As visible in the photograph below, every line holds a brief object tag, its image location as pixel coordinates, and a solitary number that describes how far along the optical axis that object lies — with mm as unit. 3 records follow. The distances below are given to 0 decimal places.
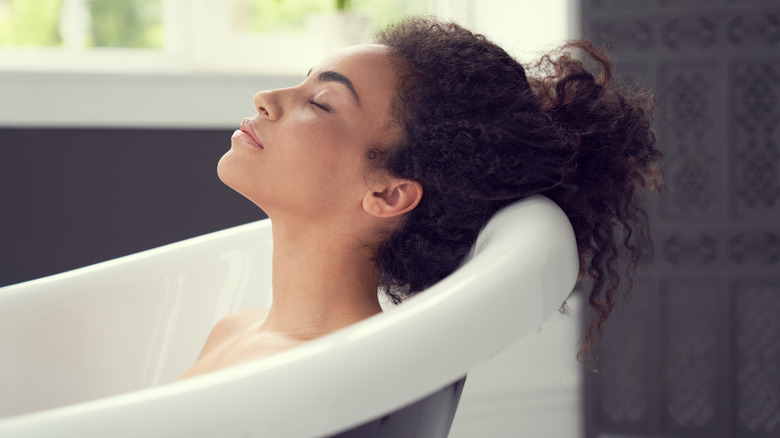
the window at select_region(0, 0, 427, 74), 2100
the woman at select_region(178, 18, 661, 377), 1005
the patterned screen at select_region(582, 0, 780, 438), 1928
